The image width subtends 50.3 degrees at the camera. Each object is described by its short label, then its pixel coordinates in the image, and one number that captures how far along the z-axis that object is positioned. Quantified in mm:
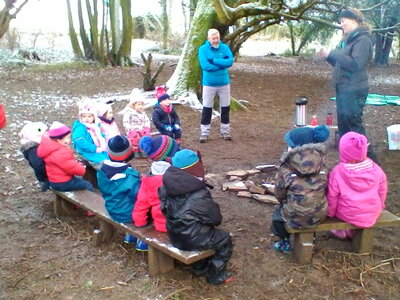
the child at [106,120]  5051
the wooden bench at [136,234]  2930
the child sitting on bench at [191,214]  2918
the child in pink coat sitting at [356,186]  3236
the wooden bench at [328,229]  3266
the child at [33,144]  4090
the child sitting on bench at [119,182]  3371
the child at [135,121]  5688
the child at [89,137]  4652
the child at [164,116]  5719
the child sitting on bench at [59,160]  4008
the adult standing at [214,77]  6488
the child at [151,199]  3223
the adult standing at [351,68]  4898
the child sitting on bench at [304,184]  3150
